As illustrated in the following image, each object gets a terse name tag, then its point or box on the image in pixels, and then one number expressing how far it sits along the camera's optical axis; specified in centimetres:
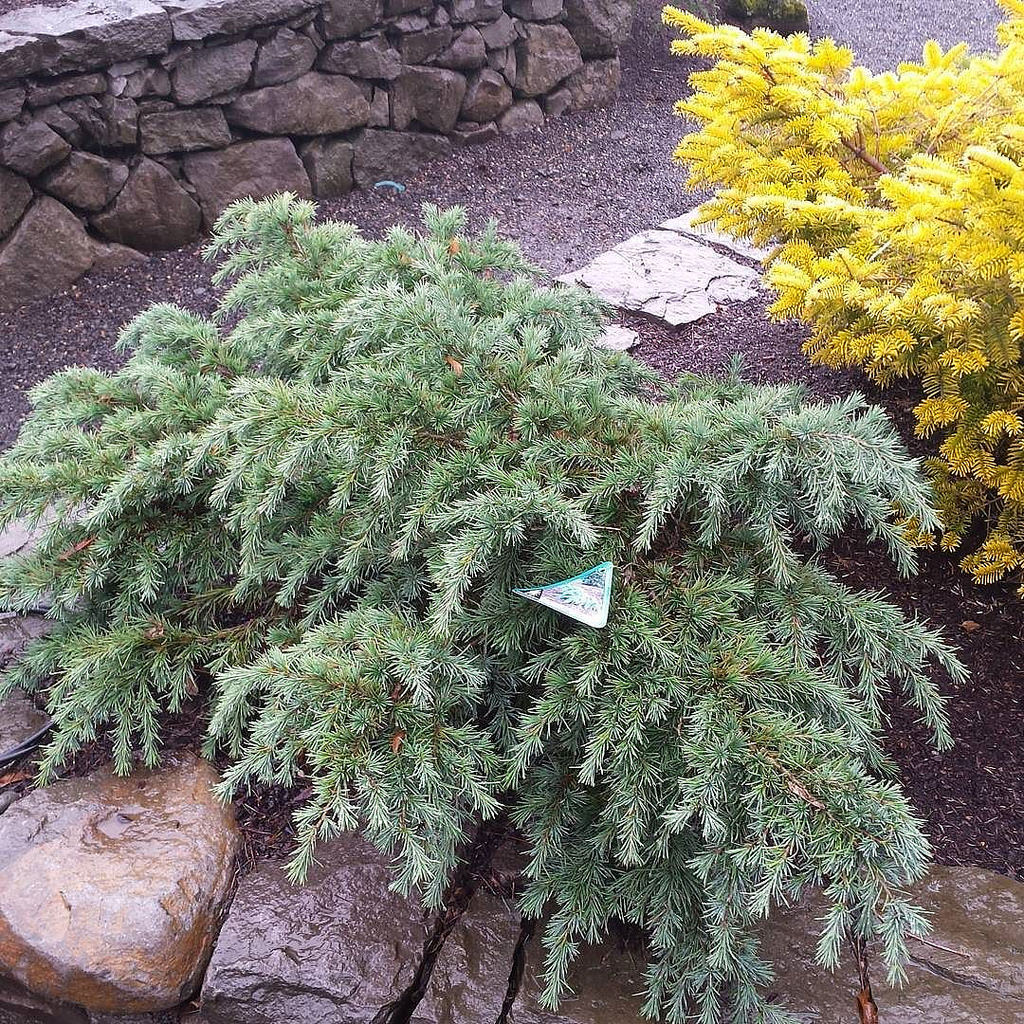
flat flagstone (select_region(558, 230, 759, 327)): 387
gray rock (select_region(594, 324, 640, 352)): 357
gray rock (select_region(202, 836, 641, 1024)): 188
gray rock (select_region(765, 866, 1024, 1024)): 183
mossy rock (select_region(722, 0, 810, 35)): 715
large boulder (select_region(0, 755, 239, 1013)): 195
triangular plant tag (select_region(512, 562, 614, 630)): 157
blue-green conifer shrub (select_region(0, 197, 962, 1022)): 153
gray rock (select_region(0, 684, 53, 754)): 239
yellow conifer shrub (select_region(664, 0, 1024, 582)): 214
